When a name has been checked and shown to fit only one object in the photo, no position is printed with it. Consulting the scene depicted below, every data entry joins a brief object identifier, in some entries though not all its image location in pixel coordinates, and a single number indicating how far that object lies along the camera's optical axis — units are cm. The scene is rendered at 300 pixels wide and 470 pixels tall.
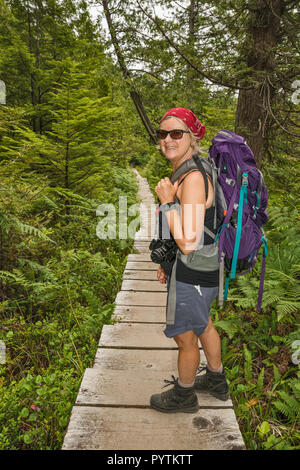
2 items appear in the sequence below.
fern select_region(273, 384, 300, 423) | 255
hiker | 188
